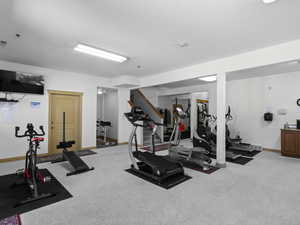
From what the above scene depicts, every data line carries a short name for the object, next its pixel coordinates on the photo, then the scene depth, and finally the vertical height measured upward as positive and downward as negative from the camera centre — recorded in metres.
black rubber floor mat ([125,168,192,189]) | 2.96 -1.35
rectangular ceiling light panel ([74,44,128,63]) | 3.40 +1.40
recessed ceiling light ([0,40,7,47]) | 3.25 +1.47
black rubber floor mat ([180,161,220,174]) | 3.71 -1.36
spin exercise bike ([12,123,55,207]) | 2.52 -1.17
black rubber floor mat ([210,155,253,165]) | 4.39 -1.36
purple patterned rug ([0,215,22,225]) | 1.97 -1.36
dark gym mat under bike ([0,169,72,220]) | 2.24 -1.36
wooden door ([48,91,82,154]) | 5.33 -0.15
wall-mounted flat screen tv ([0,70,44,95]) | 4.36 +0.88
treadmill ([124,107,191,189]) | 3.11 -1.14
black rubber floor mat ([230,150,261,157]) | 5.13 -1.37
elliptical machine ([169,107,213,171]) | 4.04 -1.13
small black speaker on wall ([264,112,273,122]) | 5.75 -0.14
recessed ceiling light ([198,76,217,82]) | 5.85 +1.28
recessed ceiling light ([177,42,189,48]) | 3.29 +1.44
